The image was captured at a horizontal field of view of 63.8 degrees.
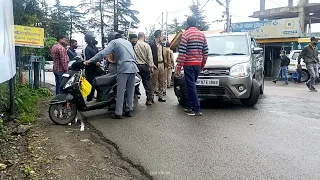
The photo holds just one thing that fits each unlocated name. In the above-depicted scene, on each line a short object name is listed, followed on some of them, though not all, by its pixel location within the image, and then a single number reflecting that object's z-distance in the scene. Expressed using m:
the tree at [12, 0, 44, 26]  7.25
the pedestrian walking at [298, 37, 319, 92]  8.52
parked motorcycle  4.59
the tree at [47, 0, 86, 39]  40.04
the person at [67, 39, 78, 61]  7.16
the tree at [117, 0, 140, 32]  36.64
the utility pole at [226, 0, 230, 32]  18.76
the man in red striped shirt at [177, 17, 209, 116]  5.10
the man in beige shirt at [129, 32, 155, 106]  6.01
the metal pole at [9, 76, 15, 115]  4.62
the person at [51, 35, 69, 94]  6.50
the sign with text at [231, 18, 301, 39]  17.35
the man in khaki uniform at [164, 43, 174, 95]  7.98
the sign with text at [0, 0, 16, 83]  2.92
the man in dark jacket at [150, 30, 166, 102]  6.68
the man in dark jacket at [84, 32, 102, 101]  6.31
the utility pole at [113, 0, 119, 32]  36.13
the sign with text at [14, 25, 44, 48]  6.48
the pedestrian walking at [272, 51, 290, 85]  13.18
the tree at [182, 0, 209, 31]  42.86
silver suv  5.43
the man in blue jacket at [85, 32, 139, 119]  4.97
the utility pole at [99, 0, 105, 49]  36.38
